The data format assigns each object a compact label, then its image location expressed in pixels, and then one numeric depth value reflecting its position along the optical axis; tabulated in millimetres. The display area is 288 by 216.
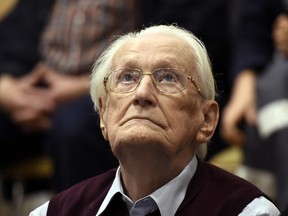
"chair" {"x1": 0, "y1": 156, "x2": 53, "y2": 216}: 5942
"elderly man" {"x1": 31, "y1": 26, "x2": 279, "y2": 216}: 2997
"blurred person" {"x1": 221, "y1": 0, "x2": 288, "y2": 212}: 4698
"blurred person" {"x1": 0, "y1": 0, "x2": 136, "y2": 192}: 5256
